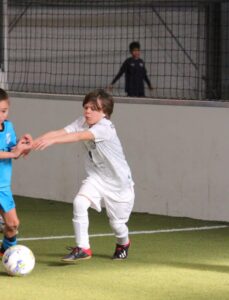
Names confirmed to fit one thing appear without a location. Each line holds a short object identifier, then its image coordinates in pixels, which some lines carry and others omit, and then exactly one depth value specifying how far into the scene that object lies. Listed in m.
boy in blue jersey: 17.66
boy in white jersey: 17.94
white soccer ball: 16.20
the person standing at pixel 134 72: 34.33
